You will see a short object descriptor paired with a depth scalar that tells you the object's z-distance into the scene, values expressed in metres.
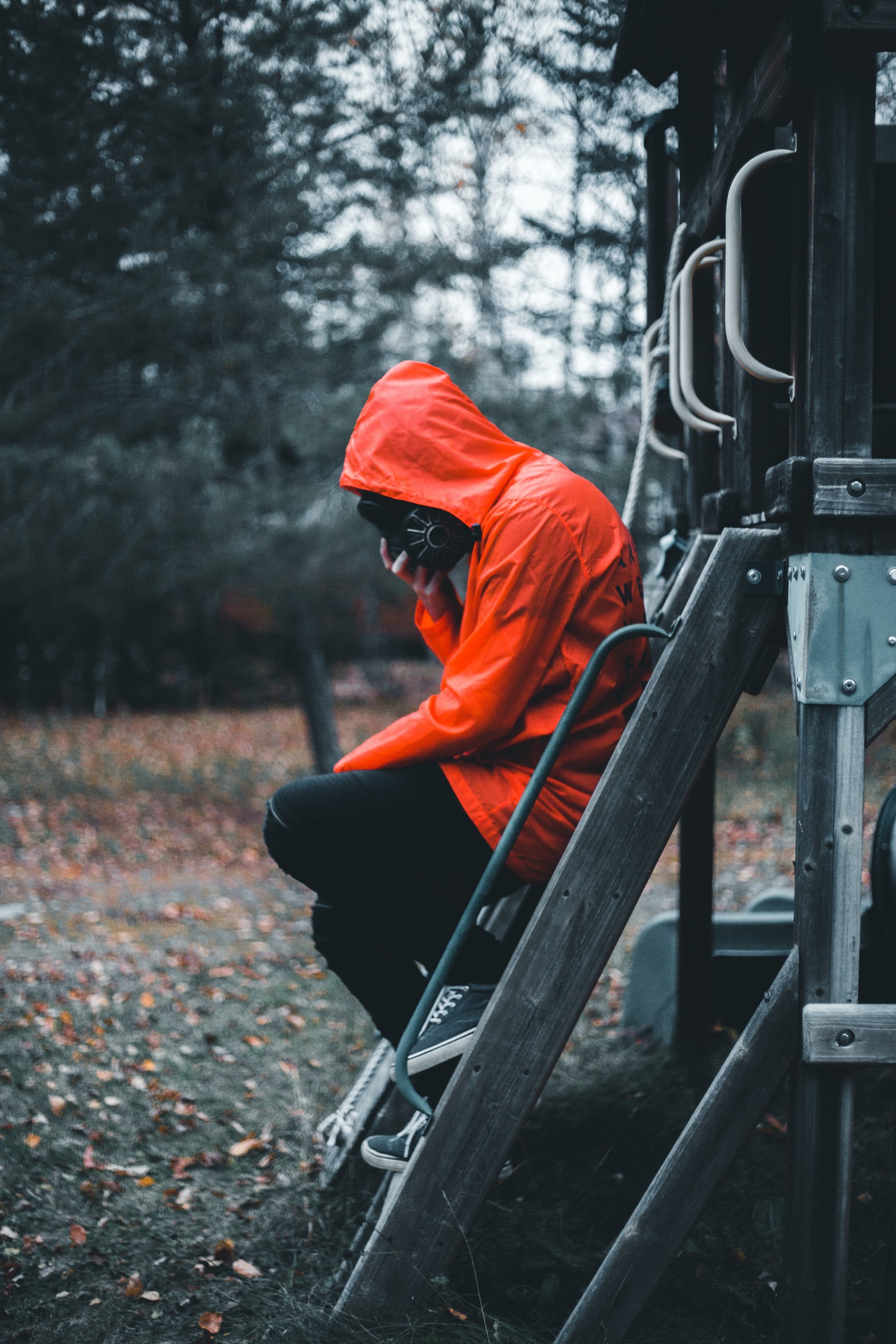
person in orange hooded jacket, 2.37
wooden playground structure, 2.16
